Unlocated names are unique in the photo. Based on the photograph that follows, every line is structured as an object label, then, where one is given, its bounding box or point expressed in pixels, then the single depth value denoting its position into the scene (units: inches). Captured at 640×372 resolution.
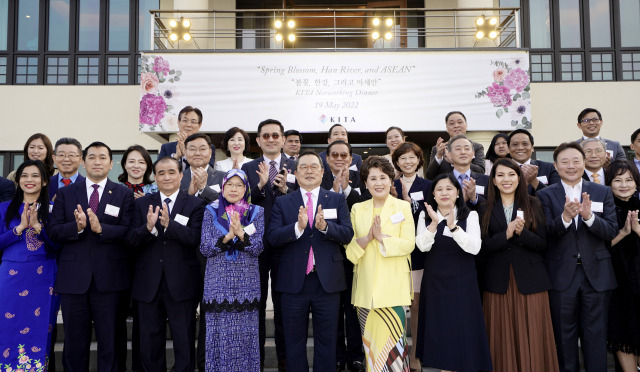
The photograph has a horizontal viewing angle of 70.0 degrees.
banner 347.9
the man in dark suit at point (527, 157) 182.2
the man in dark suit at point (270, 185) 157.9
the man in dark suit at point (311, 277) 135.3
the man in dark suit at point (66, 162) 171.3
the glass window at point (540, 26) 422.0
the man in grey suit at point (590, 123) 201.8
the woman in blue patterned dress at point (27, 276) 142.6
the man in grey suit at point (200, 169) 163.3
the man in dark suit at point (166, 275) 139.4
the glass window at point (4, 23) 420.8
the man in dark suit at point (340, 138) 189.2
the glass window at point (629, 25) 415.5
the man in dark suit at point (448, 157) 184.7
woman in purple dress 132.0
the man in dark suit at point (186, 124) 195.5
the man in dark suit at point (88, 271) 140.3
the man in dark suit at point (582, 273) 136.9
